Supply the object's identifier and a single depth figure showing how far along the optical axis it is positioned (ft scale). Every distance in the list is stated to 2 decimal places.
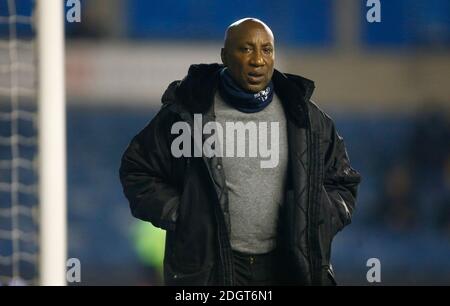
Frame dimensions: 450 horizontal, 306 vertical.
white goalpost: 17.57
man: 18.58
